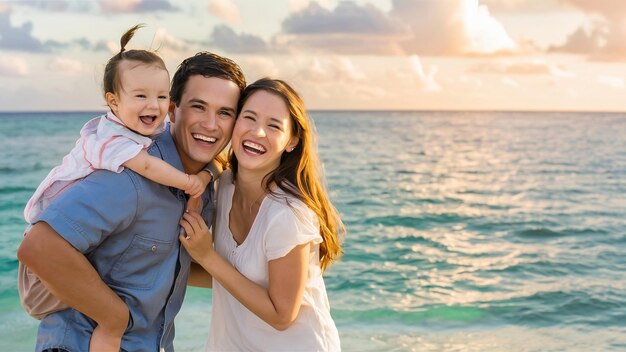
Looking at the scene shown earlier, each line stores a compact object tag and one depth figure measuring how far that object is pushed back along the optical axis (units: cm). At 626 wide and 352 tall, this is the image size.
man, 275
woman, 322
